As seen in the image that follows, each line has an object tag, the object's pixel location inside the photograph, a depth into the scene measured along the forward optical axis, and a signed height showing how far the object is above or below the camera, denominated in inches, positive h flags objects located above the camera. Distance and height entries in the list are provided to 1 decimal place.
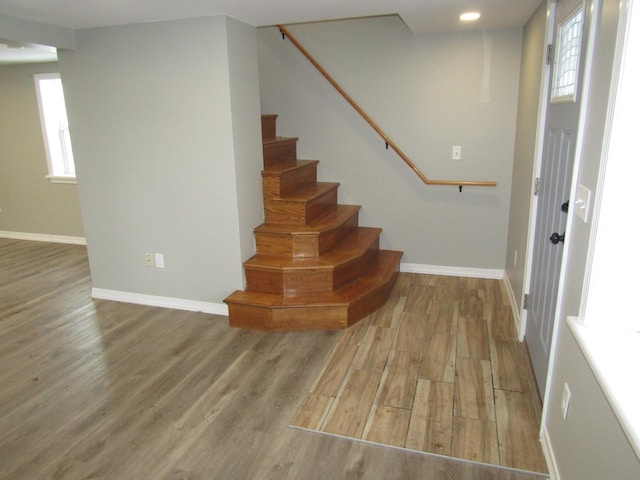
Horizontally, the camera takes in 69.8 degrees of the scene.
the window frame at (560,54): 73.4 +11.9
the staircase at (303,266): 122.7 -38.1
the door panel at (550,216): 78.9 -17.5
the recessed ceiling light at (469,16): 117.9 +28.2
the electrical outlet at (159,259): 137.7 -37.4
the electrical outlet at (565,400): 66.4 -39.5
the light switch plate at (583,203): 61.5 -10.7
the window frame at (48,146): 197.6 -5.4
